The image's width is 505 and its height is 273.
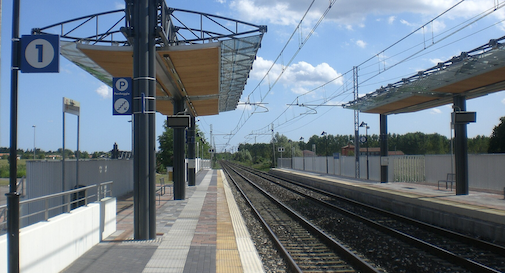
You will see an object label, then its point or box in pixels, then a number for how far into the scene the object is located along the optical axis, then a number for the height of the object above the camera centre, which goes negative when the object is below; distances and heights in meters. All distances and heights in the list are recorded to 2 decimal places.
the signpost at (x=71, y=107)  10.79 +1.25
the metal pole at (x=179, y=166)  17.14 -0.57
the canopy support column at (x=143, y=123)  8.77 +0.63
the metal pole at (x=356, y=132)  28.02 +1.25
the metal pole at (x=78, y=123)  12.23 +0.88
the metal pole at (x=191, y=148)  22.36 +0.22
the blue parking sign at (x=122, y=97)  8.82 +1.19
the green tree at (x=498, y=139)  39.78 +0.94
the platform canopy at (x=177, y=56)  10.57 +2.66
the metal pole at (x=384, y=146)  24.16 +0.24
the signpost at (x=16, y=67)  4.34 +1.02
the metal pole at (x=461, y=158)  16.19 -0.35
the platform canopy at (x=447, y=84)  12.52 +2.48
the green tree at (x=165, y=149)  58.31 +0.49
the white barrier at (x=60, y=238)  5.29 -1.30
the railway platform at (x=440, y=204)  11.01 -1.89
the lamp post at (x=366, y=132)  27.48 +1.26
